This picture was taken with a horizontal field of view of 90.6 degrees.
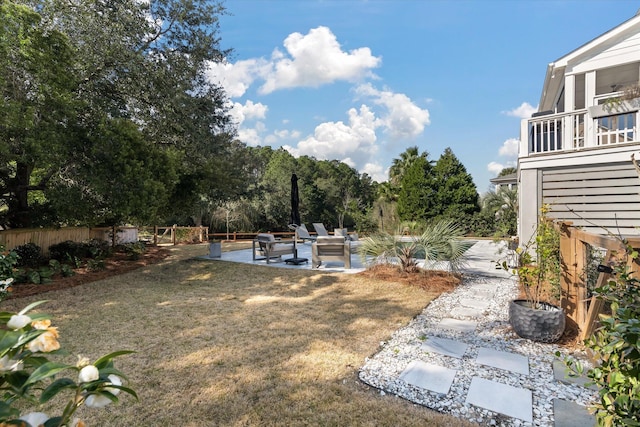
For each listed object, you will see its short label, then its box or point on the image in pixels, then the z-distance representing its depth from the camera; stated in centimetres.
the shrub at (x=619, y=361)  111
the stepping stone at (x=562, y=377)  268
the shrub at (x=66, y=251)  816
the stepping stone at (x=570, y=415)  214
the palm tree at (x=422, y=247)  620
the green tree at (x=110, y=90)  615
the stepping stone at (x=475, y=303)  484
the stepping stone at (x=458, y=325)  398
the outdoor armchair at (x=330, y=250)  773
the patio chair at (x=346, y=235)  1182
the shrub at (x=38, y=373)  81
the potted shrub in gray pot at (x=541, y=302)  347
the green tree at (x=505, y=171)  3647
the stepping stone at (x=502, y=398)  231
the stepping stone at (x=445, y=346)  329
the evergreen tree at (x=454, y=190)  1739
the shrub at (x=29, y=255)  738
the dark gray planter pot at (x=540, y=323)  346
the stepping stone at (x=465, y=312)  449
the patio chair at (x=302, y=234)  1186
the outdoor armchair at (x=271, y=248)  852
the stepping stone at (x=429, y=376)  266
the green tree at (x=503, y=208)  1439
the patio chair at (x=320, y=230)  1246
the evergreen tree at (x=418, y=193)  1819
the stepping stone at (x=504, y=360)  295
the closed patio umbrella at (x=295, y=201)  1210
